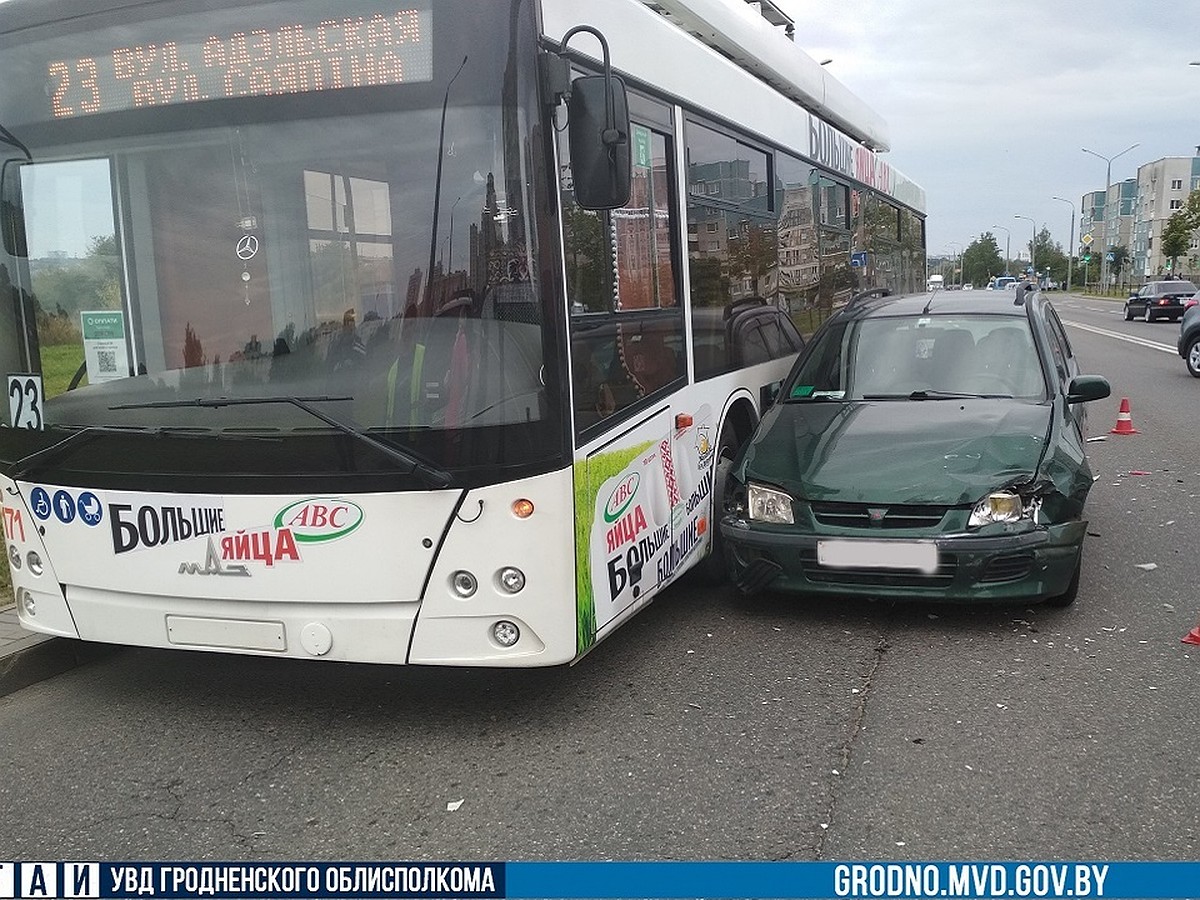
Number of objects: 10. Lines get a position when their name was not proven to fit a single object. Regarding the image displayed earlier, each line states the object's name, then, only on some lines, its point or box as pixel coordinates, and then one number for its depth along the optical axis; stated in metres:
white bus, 3.97
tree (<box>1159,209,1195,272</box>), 62.97
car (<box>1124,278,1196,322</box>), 40.66
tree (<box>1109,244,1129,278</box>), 105.79
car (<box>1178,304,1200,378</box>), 19.19
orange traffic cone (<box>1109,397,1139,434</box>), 12.29
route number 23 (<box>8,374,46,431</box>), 4.49
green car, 5.30
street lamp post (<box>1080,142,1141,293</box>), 90.56
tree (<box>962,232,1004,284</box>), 145.50
